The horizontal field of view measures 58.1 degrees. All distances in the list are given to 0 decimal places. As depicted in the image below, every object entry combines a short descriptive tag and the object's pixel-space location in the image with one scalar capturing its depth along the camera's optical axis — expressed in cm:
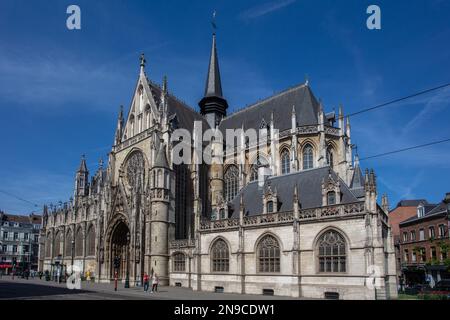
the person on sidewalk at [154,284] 2786
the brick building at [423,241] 4572
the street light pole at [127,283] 3187
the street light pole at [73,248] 5472
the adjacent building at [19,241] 8131
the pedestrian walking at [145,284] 2839
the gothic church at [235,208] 2378
